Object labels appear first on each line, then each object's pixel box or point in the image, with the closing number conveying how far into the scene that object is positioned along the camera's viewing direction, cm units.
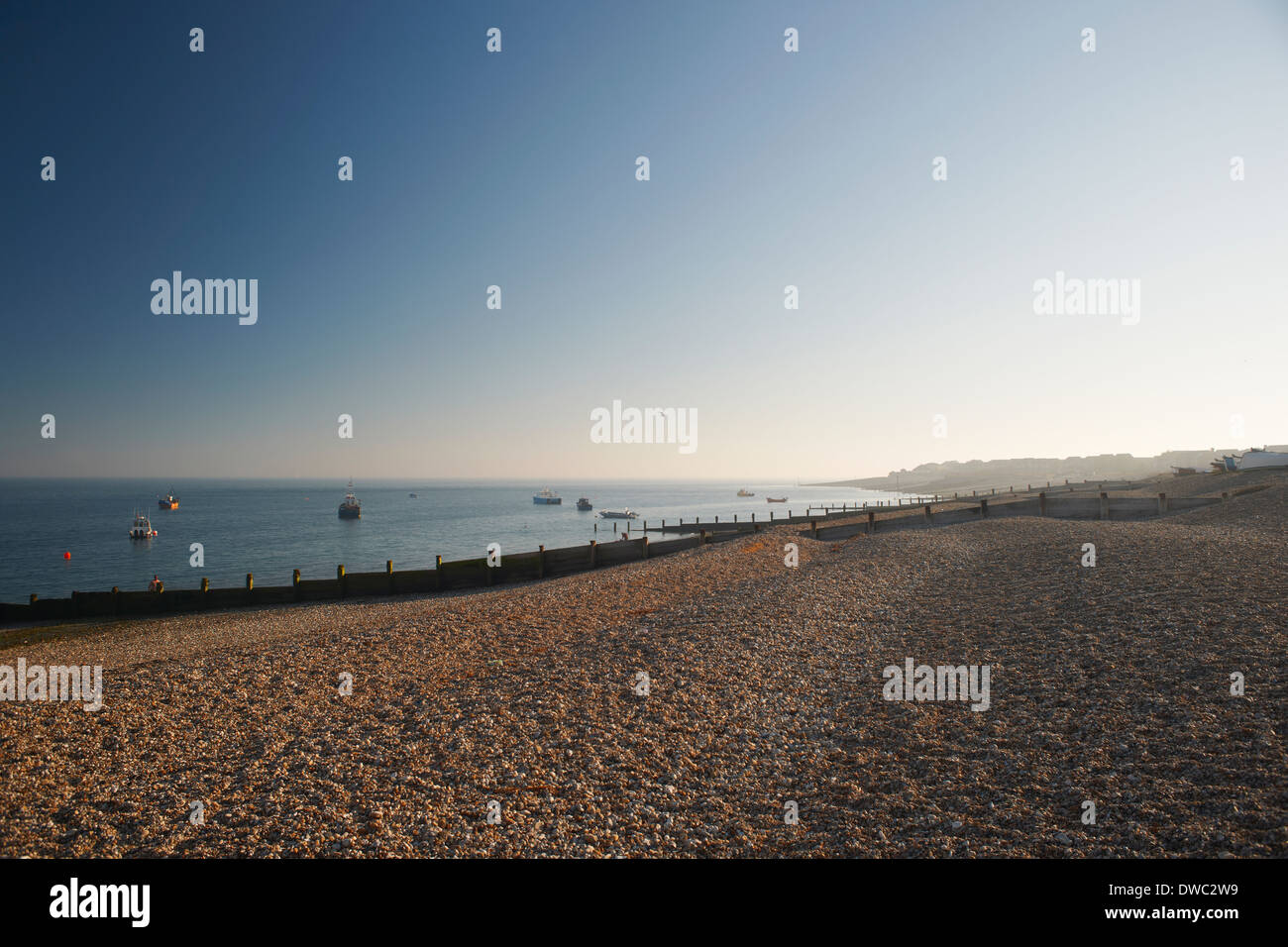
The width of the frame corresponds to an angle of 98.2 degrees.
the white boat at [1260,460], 5331
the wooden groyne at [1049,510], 3014
